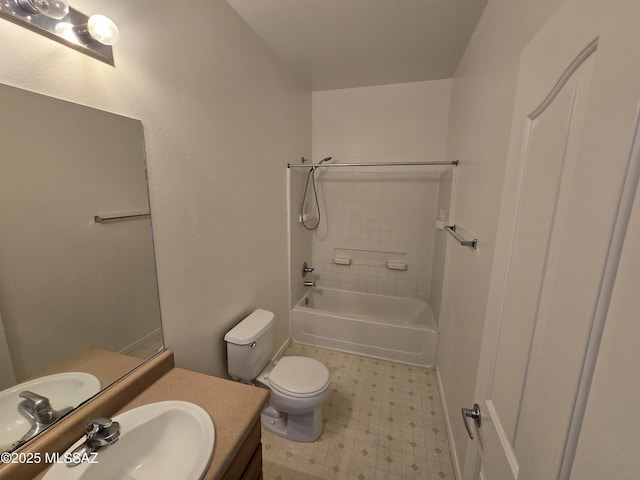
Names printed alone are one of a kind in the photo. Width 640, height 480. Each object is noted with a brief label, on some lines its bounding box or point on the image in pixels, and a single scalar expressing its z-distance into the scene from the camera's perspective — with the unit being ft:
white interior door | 1.15
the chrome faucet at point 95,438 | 2.44
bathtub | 7.75
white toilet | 5.13
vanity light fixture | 2.26
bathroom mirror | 2.36
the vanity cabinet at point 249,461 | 2.82
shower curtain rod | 6.62
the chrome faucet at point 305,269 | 9.59
